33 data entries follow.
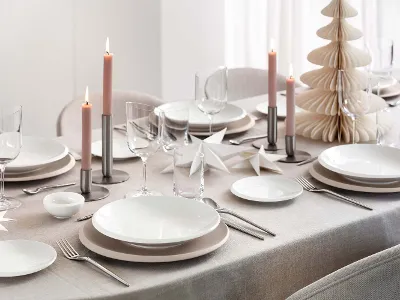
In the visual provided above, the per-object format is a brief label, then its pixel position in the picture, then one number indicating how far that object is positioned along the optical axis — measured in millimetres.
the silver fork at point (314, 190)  2324
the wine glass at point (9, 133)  2214
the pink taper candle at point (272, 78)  2768
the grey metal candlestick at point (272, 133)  2766
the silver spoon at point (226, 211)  2132
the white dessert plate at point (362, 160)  2509
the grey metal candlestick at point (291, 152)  2670
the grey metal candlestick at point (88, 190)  2347
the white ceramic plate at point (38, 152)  2500
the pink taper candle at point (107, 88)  2468
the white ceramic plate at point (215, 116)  2939
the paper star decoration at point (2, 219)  2136
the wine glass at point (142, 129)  2288
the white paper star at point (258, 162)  2565
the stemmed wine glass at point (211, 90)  2674
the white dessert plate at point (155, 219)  2025
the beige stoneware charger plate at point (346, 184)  2389
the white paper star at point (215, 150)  2555
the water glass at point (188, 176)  2194
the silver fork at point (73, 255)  1885
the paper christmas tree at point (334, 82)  2873
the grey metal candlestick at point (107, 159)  2467
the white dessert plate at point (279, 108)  3139
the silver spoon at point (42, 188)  2369
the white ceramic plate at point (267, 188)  2327
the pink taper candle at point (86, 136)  2333
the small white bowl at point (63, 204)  2180
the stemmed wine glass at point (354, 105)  2700
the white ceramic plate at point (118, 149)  2671
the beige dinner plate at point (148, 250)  1941
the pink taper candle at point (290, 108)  2666
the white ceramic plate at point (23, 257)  1880
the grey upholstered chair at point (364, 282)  1735
